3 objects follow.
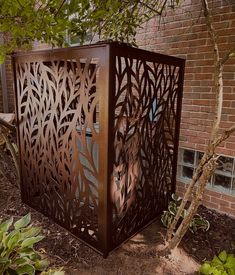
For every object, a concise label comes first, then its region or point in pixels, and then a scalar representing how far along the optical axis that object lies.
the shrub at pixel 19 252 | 1.62
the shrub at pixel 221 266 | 1.70
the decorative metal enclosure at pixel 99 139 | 1.75
